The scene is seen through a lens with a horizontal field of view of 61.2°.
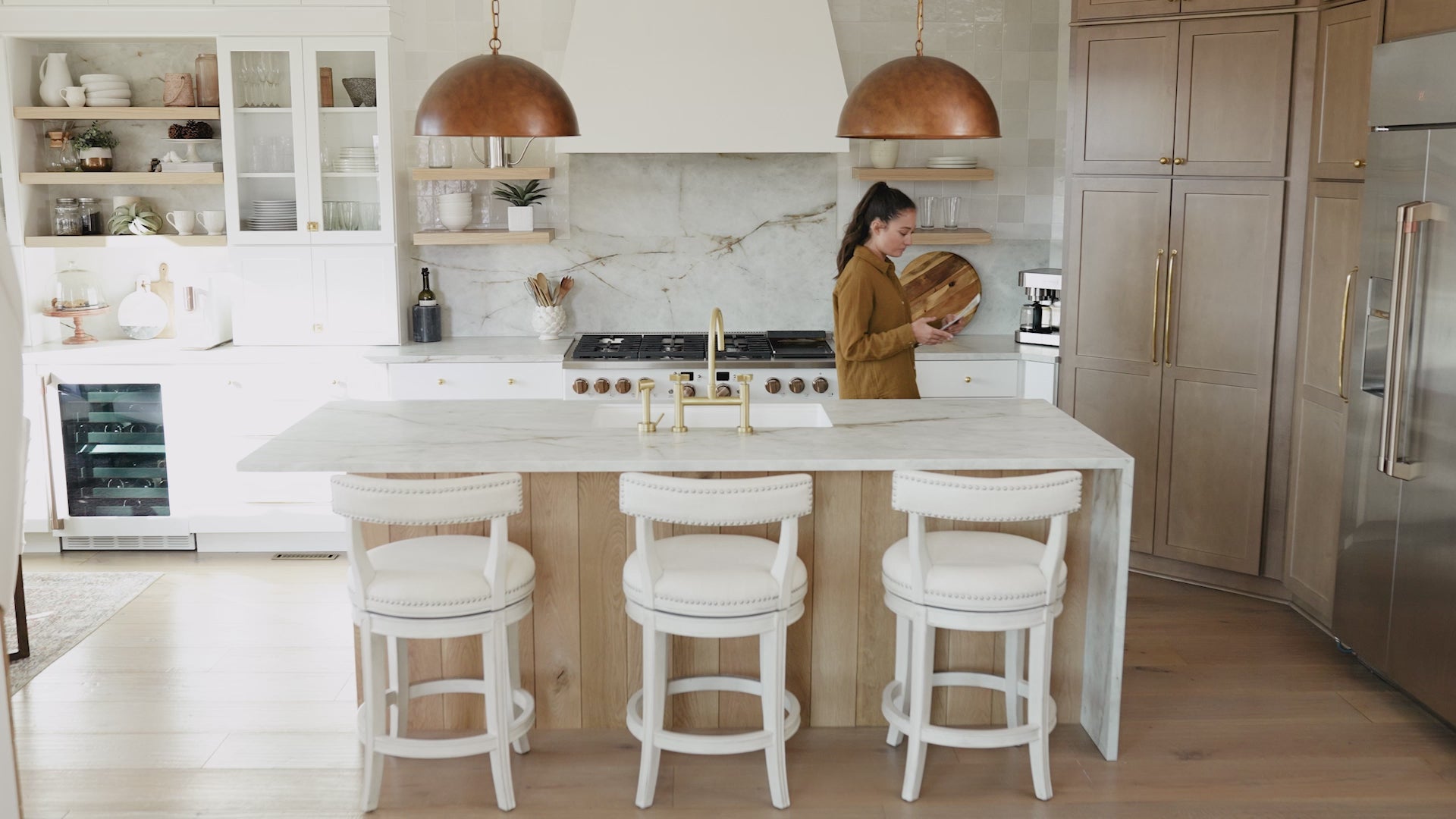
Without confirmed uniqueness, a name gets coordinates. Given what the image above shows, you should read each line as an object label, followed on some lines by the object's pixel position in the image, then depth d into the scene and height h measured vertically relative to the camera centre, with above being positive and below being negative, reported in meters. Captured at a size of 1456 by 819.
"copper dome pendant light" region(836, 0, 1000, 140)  3.13 +0.46
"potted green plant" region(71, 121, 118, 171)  5.42 +0.58
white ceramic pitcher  5.32 +0.86
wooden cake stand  5.52 -0.16
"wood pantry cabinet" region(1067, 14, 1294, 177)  4.48 +0.71
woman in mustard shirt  4.11 -0.08
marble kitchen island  3.40 -0.82
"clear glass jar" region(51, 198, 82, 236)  5.43 +0.27
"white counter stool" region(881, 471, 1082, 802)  3.01 -0.74
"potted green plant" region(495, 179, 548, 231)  5.64 +0.38
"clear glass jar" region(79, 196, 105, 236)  5.51 +0.28
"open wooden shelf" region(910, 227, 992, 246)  5.57 +0.21
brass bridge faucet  3.58 -0.33
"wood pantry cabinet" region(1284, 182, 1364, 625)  4.21 -0.39
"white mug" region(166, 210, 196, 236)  5.49 +0.26
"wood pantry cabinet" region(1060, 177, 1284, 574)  4.61 -0.22
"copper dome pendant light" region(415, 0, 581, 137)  3.07 +0.45
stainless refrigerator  3.45 -0.29
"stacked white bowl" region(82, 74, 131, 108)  5.30 +0.81
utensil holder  5.76 -0.18
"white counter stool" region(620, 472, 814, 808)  2.96 -0.74
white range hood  5.29 +0.88
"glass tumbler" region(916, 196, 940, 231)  5.79 +0.33
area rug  4.21 -1.23
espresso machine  5.32 -0.11
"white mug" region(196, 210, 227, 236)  5.48 +0.26
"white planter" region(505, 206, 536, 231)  5.64 +0.29
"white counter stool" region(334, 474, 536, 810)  2.96 -0.75
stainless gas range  5.28 -0.37
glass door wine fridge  5.27 -0.80
